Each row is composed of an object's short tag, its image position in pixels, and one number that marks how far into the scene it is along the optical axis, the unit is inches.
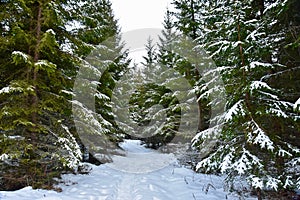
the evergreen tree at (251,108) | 189.3
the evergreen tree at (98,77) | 311.3
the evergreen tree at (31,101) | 230.1
